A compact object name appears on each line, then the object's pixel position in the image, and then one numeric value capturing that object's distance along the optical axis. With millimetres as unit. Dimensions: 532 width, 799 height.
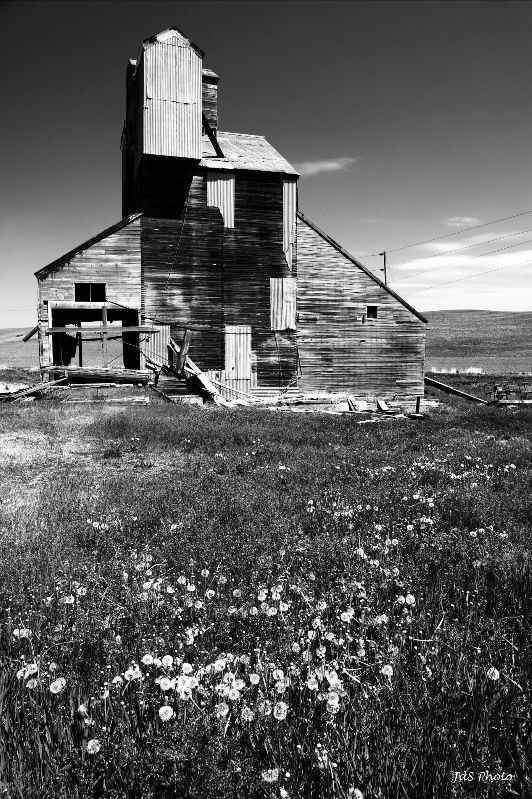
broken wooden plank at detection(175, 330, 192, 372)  25734
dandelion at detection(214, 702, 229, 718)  2197
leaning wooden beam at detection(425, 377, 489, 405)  31084
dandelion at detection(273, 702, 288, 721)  2244
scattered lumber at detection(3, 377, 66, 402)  21680
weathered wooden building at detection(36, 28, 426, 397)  25438
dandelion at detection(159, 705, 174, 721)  2150
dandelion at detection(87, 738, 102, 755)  2105
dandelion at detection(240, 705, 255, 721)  2198
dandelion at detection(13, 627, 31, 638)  3005
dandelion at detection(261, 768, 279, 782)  1910
